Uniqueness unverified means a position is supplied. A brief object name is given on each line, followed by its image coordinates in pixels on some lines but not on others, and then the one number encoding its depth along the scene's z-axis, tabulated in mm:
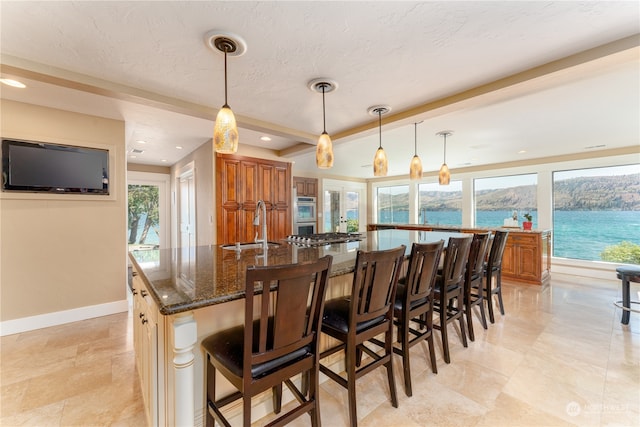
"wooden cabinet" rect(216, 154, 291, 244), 4055
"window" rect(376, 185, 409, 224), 8110
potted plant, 4840
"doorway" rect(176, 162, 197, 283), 4863
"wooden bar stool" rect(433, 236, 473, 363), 2070
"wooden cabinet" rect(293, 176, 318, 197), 6785
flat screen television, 2676
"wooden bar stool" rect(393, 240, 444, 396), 1728
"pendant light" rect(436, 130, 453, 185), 4016
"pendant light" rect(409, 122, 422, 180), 3355
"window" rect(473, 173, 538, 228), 5738
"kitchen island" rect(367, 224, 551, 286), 4336
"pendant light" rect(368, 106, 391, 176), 2832
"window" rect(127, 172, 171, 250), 5928
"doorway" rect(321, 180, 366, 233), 7633
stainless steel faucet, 2147
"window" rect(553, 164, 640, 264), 4711
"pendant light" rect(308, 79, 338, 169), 2299
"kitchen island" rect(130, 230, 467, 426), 1055
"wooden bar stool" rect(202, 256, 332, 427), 1018
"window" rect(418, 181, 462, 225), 6926
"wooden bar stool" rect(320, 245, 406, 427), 1411
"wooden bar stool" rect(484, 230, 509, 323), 2895
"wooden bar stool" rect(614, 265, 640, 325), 2672
